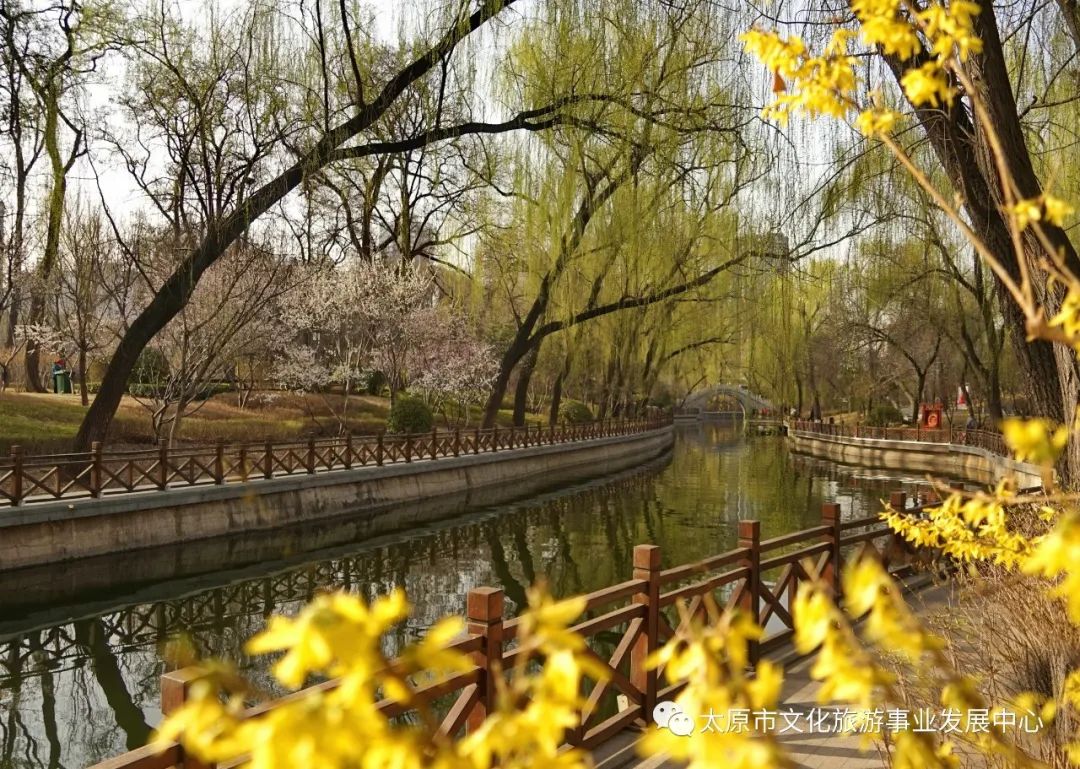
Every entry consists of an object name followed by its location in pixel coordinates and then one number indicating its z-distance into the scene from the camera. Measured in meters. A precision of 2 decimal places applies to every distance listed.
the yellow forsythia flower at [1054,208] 1.56
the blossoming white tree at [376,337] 24.20
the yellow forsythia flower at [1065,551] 1.12
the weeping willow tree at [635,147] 8.31
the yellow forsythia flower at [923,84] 1.80
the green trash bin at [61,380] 25.97
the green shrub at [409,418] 22.16
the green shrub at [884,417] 37.88
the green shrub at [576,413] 36.03
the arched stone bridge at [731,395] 65.62
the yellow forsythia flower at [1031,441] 1.30
